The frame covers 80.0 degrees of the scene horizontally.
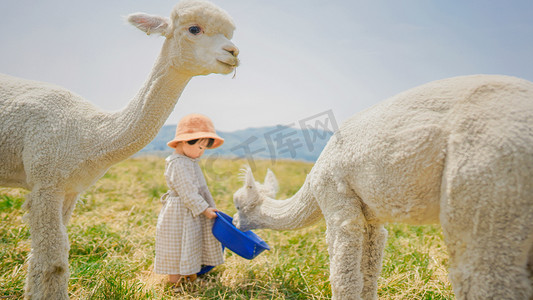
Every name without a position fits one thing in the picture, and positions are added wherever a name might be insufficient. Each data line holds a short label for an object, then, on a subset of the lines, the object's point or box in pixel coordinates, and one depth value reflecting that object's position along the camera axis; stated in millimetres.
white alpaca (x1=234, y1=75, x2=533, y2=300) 1289
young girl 3076
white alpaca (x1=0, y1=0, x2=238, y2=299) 2248
